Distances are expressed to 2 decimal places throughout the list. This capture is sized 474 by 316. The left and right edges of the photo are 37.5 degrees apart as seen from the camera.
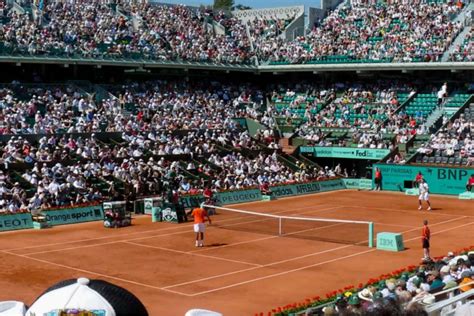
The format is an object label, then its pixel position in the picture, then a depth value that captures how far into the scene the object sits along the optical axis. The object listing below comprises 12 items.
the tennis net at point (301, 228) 27.77
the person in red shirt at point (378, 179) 46.41
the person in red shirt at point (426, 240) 21.94
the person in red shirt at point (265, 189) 41.44
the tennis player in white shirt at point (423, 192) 35.39
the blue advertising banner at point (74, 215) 31.62
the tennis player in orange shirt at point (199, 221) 25.22
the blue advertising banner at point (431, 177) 43.72
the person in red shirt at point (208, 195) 34.56
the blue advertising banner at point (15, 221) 29.81
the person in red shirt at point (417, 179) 42.06
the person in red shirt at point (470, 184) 41.94
